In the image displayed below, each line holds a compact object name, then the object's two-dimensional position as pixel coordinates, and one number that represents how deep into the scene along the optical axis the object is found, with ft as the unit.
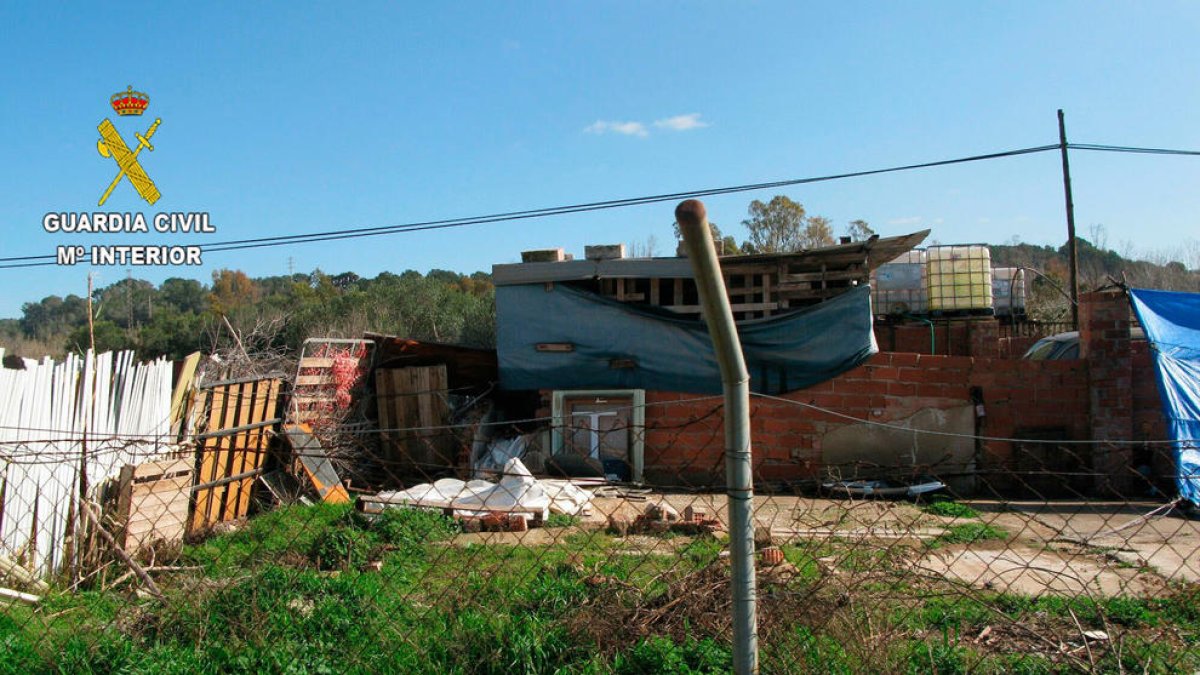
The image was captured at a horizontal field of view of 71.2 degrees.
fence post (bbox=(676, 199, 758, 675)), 7.07
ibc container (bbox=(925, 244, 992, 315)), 51.62
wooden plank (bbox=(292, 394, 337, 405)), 36.91
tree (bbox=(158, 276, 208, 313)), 166.81
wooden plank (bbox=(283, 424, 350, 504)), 32.76
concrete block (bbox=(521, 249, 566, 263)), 40.42
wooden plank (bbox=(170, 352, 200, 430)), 28.89
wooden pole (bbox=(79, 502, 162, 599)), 15.45
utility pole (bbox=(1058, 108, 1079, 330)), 57.67
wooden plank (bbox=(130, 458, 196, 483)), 25.34
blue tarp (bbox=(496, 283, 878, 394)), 36.50
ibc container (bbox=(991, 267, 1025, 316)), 58.41
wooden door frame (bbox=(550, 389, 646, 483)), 36.83
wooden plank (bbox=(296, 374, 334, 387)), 36.74
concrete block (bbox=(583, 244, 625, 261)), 39.42
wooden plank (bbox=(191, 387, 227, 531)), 29.07
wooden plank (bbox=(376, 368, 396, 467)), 41.19
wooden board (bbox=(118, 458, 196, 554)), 24.02
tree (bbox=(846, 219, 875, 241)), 112.61
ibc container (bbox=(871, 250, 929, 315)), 53.36
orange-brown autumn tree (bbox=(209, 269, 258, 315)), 160.25
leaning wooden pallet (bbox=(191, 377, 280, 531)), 29.73
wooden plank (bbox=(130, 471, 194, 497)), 25.31
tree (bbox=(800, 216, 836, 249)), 108.17
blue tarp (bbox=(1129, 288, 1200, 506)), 29.71
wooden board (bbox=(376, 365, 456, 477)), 40.52
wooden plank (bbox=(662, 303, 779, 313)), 38.99
